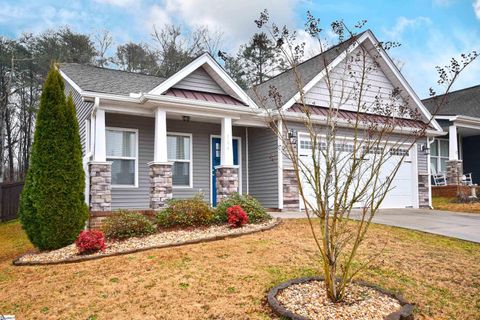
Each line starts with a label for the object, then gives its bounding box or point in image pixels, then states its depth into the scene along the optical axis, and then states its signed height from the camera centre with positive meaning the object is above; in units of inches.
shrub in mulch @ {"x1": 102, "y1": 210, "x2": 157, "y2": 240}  303.0 -37.6
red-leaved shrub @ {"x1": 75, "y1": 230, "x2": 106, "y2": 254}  272.2 -44.1
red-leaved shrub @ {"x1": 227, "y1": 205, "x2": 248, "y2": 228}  323.6 -33.4
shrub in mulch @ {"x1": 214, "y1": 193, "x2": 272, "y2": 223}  342.6 -29.2
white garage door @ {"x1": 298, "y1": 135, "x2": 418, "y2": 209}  556.7 -13.5
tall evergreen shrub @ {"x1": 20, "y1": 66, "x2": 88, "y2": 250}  300.0 -1.5
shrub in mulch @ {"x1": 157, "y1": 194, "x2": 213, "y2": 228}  327.6 -31.7
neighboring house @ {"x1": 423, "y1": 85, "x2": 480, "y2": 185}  663.8 +62.8
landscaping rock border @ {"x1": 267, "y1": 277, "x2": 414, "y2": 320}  161.8 -55.1
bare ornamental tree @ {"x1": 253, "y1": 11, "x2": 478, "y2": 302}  167.3 +15.8
